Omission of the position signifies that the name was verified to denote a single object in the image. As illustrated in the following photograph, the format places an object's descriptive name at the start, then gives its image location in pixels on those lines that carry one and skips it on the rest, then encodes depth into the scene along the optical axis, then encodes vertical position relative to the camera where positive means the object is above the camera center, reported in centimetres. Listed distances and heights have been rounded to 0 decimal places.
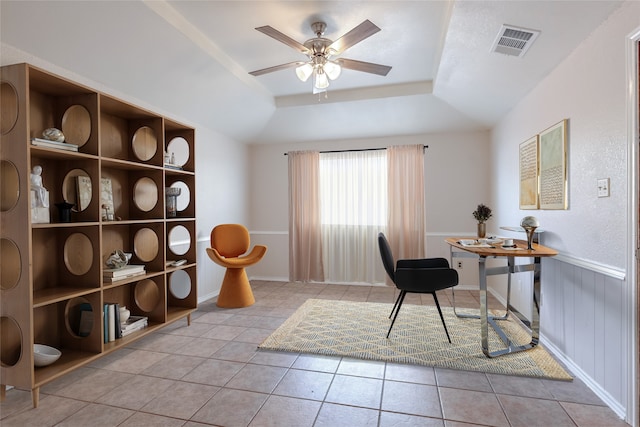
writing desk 229 -53
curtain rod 475 +88
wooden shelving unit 180 -9
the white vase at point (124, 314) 251 -83
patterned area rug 228 -113
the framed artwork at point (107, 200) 246 +9
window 476 -6
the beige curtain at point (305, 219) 494 -16
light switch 182 +10
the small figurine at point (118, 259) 246 -38
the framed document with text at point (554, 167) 232 +30
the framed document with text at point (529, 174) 282 +30
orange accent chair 365 -59
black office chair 258 -59
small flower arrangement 337 -8
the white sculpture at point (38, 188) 192 +15
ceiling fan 240 +114
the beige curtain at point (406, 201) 455 +9
